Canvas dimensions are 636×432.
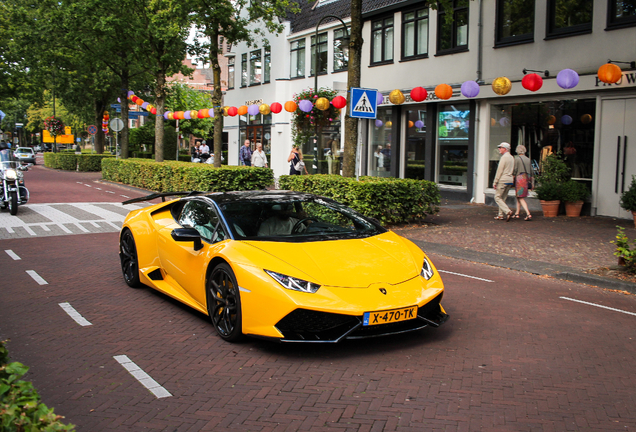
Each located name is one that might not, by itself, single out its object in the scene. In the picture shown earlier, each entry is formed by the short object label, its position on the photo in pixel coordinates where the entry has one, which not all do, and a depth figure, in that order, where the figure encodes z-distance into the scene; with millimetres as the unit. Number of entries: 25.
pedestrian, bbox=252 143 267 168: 23594
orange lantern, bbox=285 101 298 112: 20844
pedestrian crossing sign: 12586
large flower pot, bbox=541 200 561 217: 15500
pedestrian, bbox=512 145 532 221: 14852
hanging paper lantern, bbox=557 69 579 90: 13875
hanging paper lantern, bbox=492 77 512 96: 15094
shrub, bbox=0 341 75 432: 2213
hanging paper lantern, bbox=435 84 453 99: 16609
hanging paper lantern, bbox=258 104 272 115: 21859
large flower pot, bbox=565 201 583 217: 15508
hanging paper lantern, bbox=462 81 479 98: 16278
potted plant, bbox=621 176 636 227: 13078
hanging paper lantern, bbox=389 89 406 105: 17392
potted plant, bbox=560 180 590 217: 15414
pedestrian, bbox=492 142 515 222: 14883
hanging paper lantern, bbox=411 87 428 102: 17797
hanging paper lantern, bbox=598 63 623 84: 13383
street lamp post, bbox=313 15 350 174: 29311
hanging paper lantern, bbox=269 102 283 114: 21586
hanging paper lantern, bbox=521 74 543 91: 14852
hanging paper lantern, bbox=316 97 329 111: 18531
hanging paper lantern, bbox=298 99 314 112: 20312
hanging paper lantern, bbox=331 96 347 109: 18406
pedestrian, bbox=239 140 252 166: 27406
